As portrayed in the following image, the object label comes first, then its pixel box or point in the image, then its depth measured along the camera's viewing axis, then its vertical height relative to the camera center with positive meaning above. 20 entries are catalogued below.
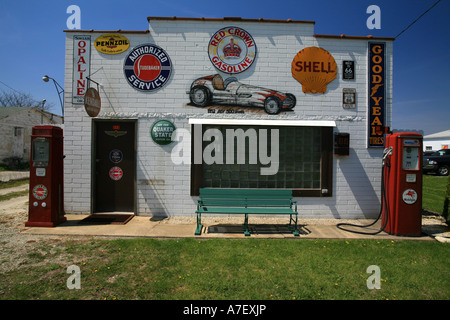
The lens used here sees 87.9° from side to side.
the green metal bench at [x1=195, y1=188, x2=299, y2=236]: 5.41 -0.95
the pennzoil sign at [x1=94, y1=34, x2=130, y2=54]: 6.21 +3.05
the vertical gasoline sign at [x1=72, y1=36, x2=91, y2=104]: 6.22 +2.48
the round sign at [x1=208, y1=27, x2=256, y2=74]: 6.27 +2.93
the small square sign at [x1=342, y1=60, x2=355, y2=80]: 6.39 +2.51
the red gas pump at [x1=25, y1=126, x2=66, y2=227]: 5.29 -0.53
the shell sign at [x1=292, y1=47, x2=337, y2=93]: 6.32 +2.49
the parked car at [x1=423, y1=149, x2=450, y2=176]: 16.75 -0.09
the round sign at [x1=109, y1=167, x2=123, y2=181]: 6.40 -0.42
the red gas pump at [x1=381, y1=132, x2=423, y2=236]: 5.13 -0.49
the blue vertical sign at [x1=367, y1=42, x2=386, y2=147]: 6.36 +1.86
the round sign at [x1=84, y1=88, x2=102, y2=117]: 5.43 +1.34
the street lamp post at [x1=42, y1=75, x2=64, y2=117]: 14.39 +4.85
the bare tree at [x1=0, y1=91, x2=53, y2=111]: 35.55 +8.34
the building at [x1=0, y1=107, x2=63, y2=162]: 19.23 +2.37
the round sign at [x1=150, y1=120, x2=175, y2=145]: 6.18 +0.72
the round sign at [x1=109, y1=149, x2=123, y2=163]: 6.39 +0.05
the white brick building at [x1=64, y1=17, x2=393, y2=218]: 6.23 +1.11
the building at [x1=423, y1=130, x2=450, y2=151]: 34.66 +3.20
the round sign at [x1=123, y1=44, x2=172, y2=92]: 6.22 +2.45
